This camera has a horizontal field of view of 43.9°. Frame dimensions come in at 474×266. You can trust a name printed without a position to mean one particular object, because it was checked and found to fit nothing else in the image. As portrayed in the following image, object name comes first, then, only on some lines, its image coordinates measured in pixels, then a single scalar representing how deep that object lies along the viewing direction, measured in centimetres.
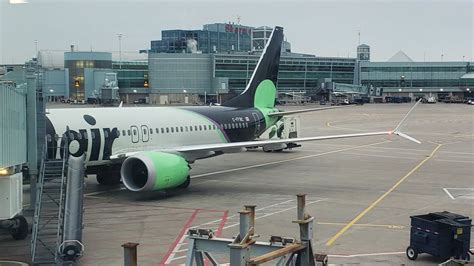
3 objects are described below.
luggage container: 1567
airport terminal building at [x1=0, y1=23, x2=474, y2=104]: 14962
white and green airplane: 2412
